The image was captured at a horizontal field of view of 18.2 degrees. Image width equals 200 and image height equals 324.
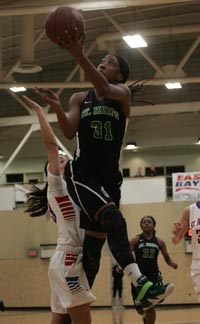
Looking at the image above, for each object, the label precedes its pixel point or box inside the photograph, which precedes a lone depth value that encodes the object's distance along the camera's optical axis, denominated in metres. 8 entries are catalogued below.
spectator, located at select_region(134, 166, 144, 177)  24.25
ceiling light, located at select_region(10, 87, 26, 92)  17.21
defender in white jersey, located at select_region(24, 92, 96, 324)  4.82
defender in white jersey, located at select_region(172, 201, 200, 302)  8.48
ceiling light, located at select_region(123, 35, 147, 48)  15.12
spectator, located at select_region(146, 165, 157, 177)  21.24
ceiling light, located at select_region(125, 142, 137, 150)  25.95
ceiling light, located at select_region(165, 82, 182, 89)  16.88
